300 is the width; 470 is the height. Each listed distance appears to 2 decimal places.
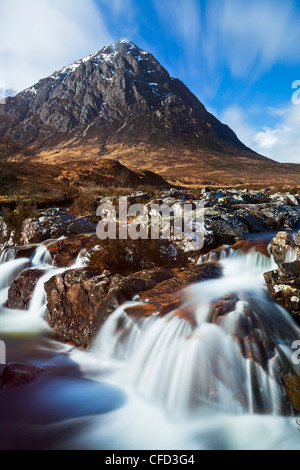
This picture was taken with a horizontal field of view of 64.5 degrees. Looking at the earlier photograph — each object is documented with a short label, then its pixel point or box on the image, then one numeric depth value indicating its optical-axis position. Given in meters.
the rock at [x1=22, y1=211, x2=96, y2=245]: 12.52
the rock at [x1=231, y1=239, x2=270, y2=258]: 9.29
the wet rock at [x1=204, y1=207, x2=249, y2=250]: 10.42
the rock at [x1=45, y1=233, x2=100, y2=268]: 10.09
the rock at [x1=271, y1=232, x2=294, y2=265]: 8.61
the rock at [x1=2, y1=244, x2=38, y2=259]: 11.12
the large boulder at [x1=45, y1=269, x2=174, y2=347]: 6.84
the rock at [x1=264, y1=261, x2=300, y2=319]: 6.05
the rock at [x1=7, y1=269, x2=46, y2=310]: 9.14
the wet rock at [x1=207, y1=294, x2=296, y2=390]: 4.75
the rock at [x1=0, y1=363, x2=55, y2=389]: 5.29
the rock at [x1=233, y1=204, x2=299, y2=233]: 13.24
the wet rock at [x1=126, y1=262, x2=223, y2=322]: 6.30
